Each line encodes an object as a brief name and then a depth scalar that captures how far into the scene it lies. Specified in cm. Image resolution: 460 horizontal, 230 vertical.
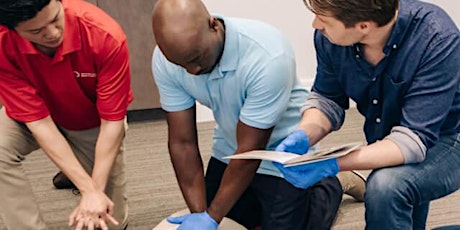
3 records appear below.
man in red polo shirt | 146
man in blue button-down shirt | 120
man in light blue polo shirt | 125
